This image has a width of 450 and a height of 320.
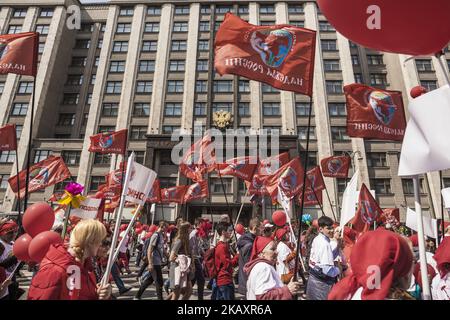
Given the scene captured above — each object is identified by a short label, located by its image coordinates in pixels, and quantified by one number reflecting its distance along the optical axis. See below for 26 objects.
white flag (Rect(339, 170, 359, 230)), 5.79
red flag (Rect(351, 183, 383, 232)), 7.58
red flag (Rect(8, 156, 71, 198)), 12.77
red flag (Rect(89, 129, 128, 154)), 14.48
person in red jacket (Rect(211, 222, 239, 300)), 5.78
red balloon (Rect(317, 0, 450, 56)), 2.46
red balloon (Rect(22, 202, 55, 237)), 4.20
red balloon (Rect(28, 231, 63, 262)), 3.31
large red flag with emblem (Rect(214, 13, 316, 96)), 5.33
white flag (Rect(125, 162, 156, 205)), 4.01
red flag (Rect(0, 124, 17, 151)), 12.00
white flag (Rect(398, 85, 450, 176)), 2.33
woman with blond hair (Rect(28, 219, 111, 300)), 2.24
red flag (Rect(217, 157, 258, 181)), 14.18
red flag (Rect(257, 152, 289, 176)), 14.98
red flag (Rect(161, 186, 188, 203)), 19.14
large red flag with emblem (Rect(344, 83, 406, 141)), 7.22
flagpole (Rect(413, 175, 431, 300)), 2.25
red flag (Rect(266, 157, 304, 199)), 12.47
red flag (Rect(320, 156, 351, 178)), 15.85
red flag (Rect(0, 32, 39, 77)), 7.20
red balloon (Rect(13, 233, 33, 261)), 3.82
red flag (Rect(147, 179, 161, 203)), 17.05
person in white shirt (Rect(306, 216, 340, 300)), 5.00
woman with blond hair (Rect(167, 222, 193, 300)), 5.29
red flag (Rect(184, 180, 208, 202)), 16.87
